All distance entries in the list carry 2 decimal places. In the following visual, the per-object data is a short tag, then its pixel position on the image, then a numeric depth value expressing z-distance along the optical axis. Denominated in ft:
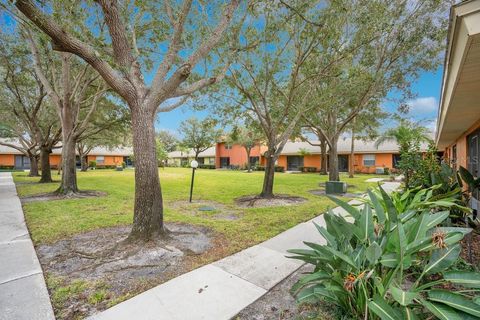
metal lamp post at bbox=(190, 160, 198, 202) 31.93
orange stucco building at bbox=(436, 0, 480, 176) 6.61
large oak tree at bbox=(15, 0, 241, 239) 13.44
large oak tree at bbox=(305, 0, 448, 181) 26.22
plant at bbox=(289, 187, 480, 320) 6.06
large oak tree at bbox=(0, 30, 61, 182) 36.11
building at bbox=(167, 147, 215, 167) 153.69
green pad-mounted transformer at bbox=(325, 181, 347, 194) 40.16
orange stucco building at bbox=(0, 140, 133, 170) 113.09
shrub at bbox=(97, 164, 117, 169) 136.52
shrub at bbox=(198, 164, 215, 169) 145.57
